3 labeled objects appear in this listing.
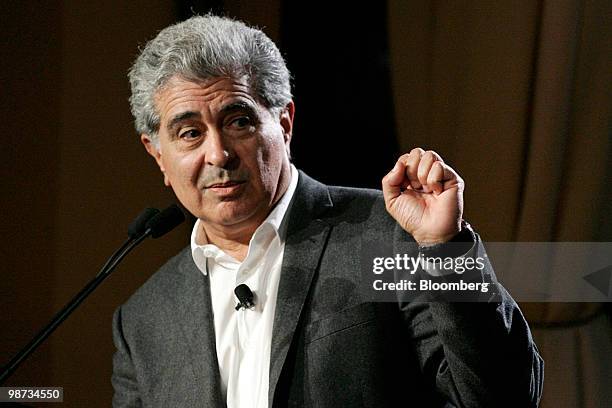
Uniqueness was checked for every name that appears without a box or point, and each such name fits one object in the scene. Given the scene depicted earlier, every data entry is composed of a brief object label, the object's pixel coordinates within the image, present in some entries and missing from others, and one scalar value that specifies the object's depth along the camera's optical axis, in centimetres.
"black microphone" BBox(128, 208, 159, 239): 351
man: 347
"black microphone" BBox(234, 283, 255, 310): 352
